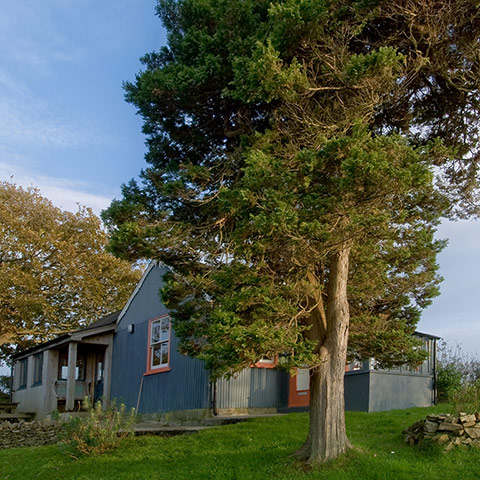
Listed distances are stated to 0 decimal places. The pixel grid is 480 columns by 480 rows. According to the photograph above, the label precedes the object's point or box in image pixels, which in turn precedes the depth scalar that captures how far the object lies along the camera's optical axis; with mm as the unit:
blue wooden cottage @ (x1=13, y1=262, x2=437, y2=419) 13630
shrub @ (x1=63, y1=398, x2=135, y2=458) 10719
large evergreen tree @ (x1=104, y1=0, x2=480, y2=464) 7828
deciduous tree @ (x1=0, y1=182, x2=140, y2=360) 25609
